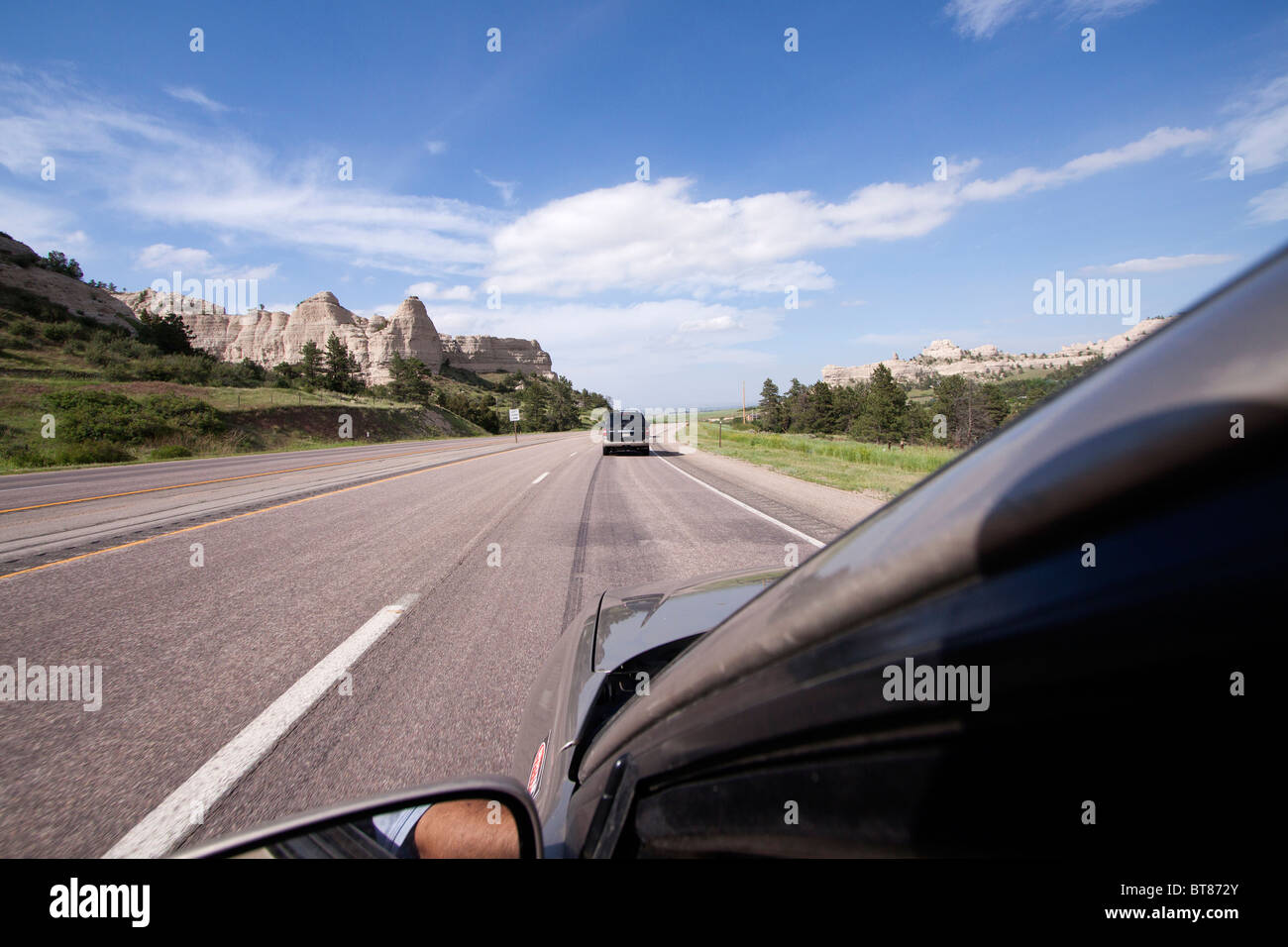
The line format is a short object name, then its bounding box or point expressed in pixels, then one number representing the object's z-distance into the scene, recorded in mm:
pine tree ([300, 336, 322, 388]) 71938
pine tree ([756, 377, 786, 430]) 110188
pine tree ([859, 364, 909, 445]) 72500
